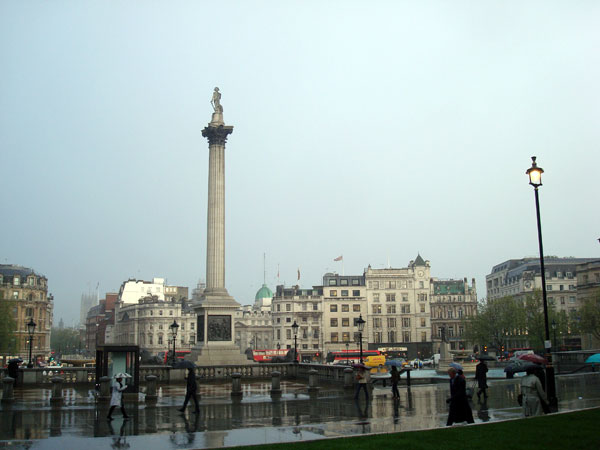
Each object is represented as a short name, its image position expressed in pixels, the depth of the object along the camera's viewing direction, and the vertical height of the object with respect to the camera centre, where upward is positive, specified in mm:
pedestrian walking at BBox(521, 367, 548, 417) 16328 -2165
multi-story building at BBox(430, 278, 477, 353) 125625 +1407
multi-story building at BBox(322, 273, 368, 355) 123125 +741
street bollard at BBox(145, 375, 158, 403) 28297 -3259
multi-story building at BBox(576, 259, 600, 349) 89125 +4090
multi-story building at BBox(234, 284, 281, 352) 145875 -2898
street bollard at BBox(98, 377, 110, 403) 28219 -3206
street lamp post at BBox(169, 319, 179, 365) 55278 -884
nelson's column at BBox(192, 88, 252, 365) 50500 +3019
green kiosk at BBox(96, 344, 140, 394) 30411 -2107
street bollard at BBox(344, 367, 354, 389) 32844 -3329
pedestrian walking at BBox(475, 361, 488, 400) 27297 -2869
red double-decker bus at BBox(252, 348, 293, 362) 100312 -6003
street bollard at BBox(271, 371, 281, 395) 31094 -3460
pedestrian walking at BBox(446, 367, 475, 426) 16062 -2404
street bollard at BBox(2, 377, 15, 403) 28031 -3115
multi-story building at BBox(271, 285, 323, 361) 123331 -500
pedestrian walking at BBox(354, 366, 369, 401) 27656 -2897
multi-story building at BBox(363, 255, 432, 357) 122438 +1406
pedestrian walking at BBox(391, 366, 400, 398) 28641 -3053
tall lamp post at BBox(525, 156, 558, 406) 20484 +479
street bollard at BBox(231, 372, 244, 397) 30203 -3337
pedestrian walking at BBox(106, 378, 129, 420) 21984 -2773
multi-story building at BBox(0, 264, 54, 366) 111312 +3813
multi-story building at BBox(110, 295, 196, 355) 142125 -880
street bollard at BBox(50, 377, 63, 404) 26734 -3088
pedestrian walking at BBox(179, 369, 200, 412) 24344 -2706
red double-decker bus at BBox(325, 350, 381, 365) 97469 -6449
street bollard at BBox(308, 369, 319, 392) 30875 -3359
